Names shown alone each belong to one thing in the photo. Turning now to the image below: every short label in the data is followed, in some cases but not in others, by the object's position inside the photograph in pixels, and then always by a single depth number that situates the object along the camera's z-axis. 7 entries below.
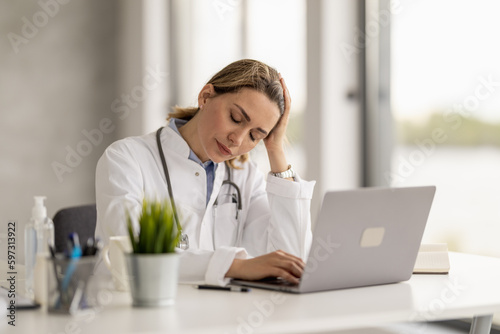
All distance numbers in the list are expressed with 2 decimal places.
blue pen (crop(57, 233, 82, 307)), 2.36
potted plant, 2.42
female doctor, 3.11
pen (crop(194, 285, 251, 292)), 2.61
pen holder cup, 2.37
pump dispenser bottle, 2.65
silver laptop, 2.57
